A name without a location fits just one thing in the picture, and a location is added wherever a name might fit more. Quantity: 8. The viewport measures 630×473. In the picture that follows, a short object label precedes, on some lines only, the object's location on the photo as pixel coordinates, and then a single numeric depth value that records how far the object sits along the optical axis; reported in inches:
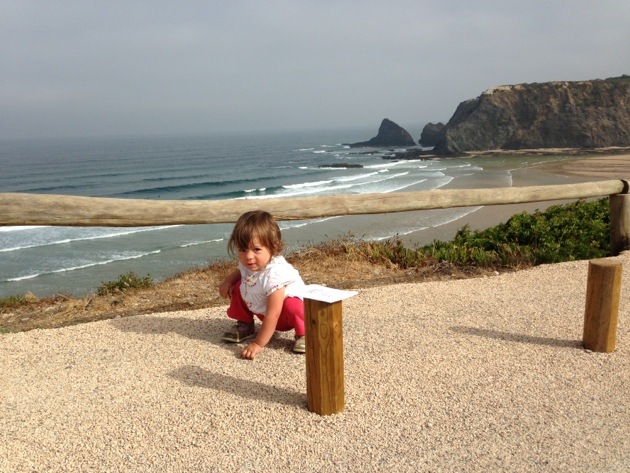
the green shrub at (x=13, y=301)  225.5
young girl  151.5
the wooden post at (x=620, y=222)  270.5
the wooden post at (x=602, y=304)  157.6
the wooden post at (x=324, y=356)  122.3
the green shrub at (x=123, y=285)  238.5
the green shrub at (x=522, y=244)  272.4
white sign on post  121.1
